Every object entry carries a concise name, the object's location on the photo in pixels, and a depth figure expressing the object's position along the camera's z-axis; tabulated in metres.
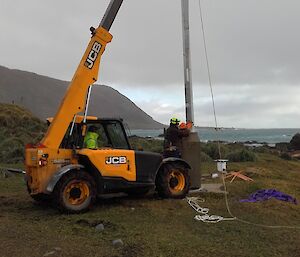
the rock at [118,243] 4.52
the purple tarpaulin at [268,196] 7.26
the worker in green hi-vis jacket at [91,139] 6.50
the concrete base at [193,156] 7.80
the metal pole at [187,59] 8.36
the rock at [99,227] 5.19
